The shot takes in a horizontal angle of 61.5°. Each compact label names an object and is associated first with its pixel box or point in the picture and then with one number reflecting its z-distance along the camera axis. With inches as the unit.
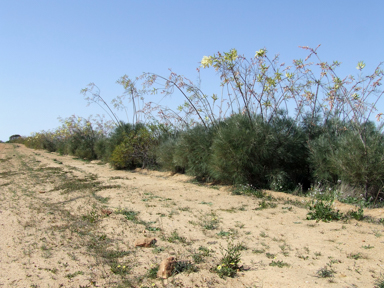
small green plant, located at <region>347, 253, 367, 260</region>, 172.6
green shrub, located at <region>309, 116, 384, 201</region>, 323.6
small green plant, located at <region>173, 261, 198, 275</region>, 160.6
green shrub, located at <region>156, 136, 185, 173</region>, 583.8
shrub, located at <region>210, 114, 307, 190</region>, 398.0
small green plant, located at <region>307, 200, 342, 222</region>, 247.3
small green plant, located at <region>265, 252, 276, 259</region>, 178.5
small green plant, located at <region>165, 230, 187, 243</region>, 208.4
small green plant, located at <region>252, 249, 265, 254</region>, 187.0
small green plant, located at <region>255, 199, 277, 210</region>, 301.0
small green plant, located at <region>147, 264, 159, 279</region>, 159.0
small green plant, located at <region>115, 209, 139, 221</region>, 263.3
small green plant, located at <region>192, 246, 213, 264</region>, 174.1
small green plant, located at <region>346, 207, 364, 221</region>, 249.8
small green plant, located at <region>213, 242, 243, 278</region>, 156.2
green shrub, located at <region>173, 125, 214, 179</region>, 478.0
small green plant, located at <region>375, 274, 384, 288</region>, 136.4
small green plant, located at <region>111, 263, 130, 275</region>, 164.1
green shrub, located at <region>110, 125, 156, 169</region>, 699.4
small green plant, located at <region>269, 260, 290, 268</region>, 165.0
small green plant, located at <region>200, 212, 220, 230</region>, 237.9
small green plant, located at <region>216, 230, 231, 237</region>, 219.6
